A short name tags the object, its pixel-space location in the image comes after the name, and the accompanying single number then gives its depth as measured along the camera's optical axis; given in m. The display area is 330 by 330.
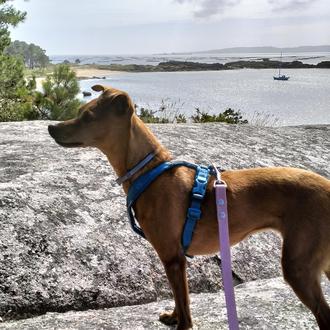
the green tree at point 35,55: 183.25
